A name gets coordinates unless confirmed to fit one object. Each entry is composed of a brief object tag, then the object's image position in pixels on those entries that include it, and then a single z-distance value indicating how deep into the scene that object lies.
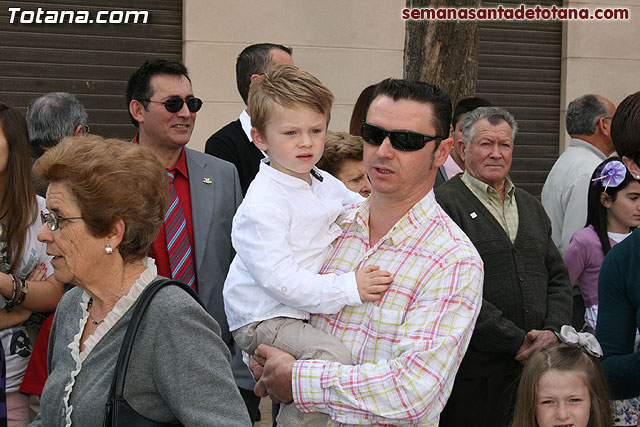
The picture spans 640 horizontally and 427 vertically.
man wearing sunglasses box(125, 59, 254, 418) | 4.40
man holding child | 2.84
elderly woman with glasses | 2.60
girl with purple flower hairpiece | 5.75
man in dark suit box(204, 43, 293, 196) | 5.17
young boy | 3.08
